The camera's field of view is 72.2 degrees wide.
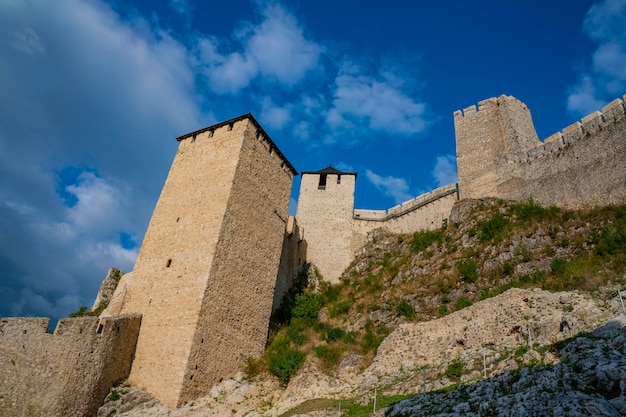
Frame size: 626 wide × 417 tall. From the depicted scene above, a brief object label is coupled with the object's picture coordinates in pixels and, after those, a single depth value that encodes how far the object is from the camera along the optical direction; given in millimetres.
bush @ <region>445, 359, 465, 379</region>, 11062
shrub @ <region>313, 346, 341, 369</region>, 15367
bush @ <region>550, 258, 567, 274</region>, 15562
